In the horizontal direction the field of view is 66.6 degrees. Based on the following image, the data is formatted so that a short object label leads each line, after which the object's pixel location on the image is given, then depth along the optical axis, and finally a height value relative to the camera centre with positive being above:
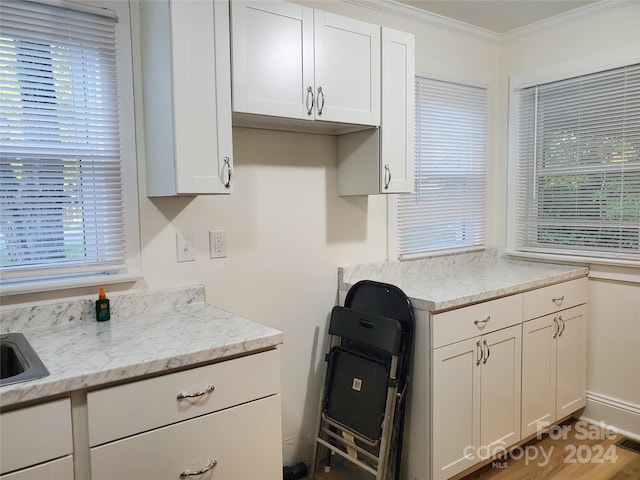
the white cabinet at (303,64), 1.93 +0.61
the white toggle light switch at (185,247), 2.15 -0.17
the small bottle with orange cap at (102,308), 1.91 -0.39
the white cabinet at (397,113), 2.38 +0.46
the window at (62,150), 1.79 +0.23
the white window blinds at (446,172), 3.02 +0.21
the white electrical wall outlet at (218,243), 2.24 -0.17
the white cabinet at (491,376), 2.23 -0.88
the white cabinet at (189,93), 1.76 +0.43
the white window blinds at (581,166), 2.82 +0.23
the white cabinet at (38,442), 1.26 -0.62
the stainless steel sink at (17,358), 1.40 -0.45
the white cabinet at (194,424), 1.42 -0.68
